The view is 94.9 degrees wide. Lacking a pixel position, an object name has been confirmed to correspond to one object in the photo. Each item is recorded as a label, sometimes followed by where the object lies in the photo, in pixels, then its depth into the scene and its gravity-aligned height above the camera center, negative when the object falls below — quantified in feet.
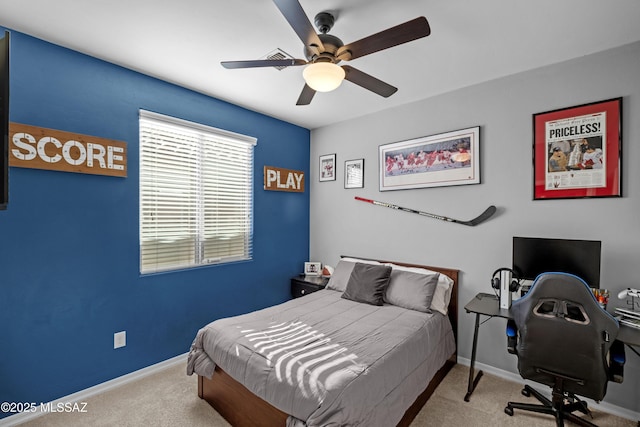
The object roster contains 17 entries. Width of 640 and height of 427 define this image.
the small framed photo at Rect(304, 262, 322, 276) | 13.34 -2.52
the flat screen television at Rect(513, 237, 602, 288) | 6.98 -1.10
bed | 5.10 -2.95
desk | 6.24 -2.49
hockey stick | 8.99 -0.06
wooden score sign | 6.65 +1.50
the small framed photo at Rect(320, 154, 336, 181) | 13.20 +2.09
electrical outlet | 8.10 -3.54
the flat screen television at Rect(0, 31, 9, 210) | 4.06 +1.28
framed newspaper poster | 7.23 +1.64
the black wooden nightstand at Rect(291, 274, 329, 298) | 12.03 -2.99
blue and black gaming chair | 5.55 -2.53
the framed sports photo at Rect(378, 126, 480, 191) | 9.41 +1.84
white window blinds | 8.94 +0.62
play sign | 12.21 +1.45
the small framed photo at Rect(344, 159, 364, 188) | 12.20 +1.68
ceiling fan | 4.81 +3.11
